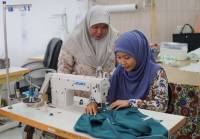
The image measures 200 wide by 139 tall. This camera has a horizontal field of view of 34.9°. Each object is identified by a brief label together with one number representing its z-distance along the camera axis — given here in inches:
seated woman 70.6
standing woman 91.1
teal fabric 53.7
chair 148.7
